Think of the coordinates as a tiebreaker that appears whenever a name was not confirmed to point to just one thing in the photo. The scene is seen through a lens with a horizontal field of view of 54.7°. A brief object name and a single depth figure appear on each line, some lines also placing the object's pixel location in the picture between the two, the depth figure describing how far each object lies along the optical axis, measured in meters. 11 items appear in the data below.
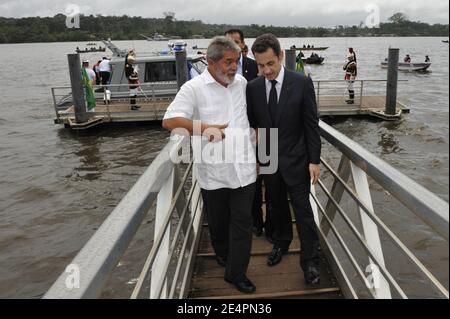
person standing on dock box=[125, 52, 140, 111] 13.87
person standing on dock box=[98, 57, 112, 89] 17.39
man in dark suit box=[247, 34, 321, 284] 2.76
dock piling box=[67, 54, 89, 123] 12.71
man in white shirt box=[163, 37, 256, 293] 2.61
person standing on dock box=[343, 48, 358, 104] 14.76
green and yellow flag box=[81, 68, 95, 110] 13.20
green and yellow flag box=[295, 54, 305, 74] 15.43
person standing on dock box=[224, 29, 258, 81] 4.12
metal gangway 1.32
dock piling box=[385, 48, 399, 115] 13.20
